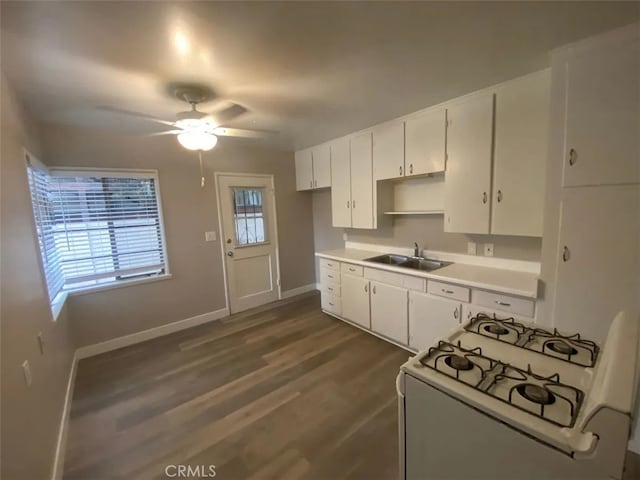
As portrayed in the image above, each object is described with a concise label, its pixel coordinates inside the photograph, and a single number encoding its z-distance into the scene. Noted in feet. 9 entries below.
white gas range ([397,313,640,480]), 2.43
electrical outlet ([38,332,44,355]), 5.58
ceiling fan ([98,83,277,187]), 6.74
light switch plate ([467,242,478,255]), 9.32
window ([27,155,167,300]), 9.24
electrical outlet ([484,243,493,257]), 8.92
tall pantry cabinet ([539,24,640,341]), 5.32
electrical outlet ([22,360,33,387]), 4.49
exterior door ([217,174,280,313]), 13.41
